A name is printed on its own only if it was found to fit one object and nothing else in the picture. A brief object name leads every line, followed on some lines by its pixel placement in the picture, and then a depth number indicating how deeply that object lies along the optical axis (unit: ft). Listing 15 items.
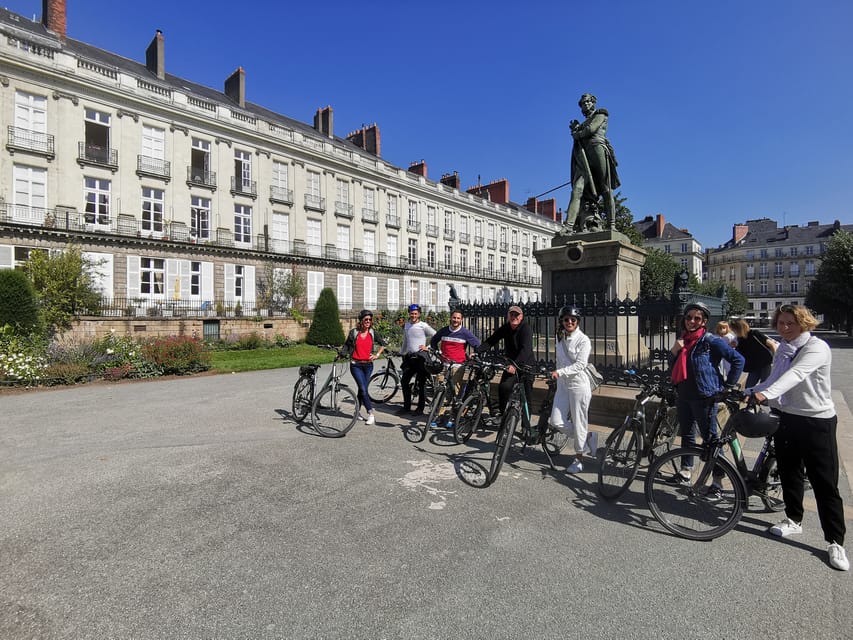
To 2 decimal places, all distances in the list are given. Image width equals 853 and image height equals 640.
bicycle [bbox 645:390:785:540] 11.66
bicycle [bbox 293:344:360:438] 22.21
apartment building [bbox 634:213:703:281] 275.59
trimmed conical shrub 93.61
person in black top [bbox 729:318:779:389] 18.81
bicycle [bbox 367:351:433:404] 27.35
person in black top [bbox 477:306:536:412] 19.70
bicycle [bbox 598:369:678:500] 14.48
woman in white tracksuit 16.42
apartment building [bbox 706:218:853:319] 256.32
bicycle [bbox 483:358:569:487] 16.67
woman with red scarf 14.15
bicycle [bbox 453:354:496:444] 19.66
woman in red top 23.71
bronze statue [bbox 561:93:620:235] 31.04
